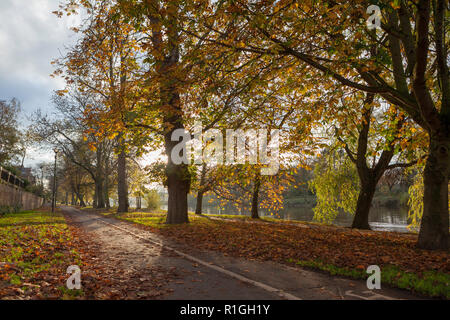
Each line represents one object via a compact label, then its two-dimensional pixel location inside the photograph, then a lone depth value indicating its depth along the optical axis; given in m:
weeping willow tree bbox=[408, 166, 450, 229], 15.00
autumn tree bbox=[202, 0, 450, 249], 6.77
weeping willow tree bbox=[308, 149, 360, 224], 18.72
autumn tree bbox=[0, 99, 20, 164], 36.19
